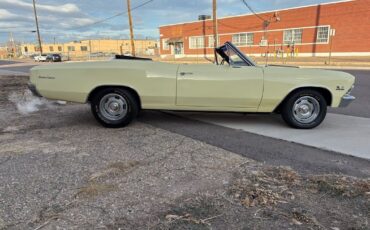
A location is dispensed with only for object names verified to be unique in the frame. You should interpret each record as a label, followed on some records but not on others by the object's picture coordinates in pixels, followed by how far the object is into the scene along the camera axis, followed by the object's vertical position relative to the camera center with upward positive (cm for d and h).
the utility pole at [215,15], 2326 +214
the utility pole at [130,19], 2820 +234
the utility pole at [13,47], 8891 +50
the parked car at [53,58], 4672 -146
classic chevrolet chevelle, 527 -70
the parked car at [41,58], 4991 -152
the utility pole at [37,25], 4924 +358
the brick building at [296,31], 3209 +141
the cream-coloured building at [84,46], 11574 +62
